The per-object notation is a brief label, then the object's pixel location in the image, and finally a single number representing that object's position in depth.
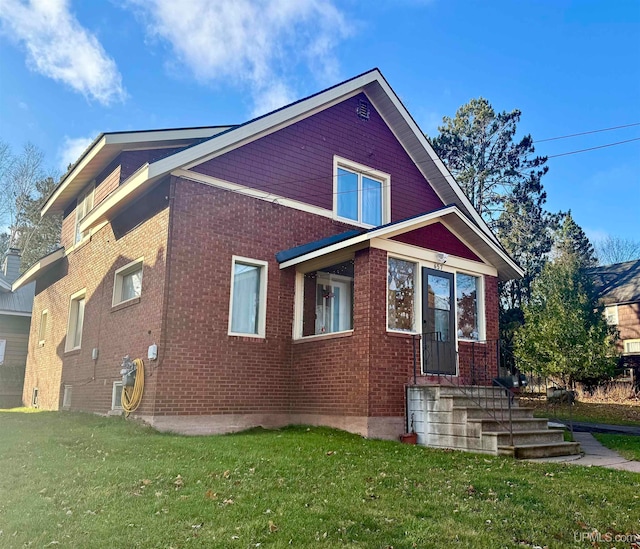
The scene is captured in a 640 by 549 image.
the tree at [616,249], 42.41
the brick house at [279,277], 9.62
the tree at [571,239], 27.91
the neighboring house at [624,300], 27.25
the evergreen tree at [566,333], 18.75
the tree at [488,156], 29.09
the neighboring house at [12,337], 19.96
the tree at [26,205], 31.89
